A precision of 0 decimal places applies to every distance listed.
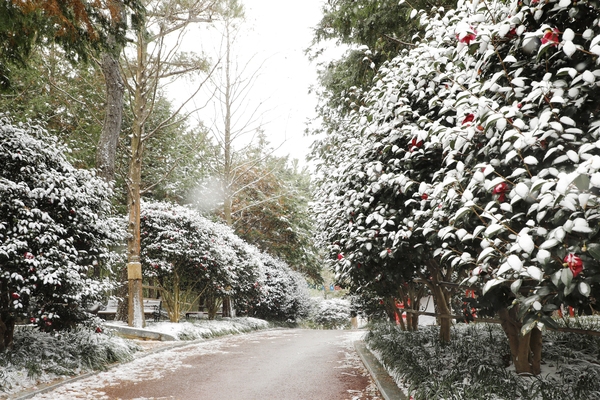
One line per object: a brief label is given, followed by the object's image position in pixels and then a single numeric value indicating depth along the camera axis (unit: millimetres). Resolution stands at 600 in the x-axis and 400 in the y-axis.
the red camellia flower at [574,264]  1963
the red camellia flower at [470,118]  3053
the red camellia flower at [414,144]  4016
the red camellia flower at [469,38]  3047
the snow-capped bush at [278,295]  20906
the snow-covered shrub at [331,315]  29719
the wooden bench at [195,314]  16156
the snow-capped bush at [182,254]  12617
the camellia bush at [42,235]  5715
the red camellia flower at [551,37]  2445
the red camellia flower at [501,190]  2637
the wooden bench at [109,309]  14180
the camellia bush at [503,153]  2137
